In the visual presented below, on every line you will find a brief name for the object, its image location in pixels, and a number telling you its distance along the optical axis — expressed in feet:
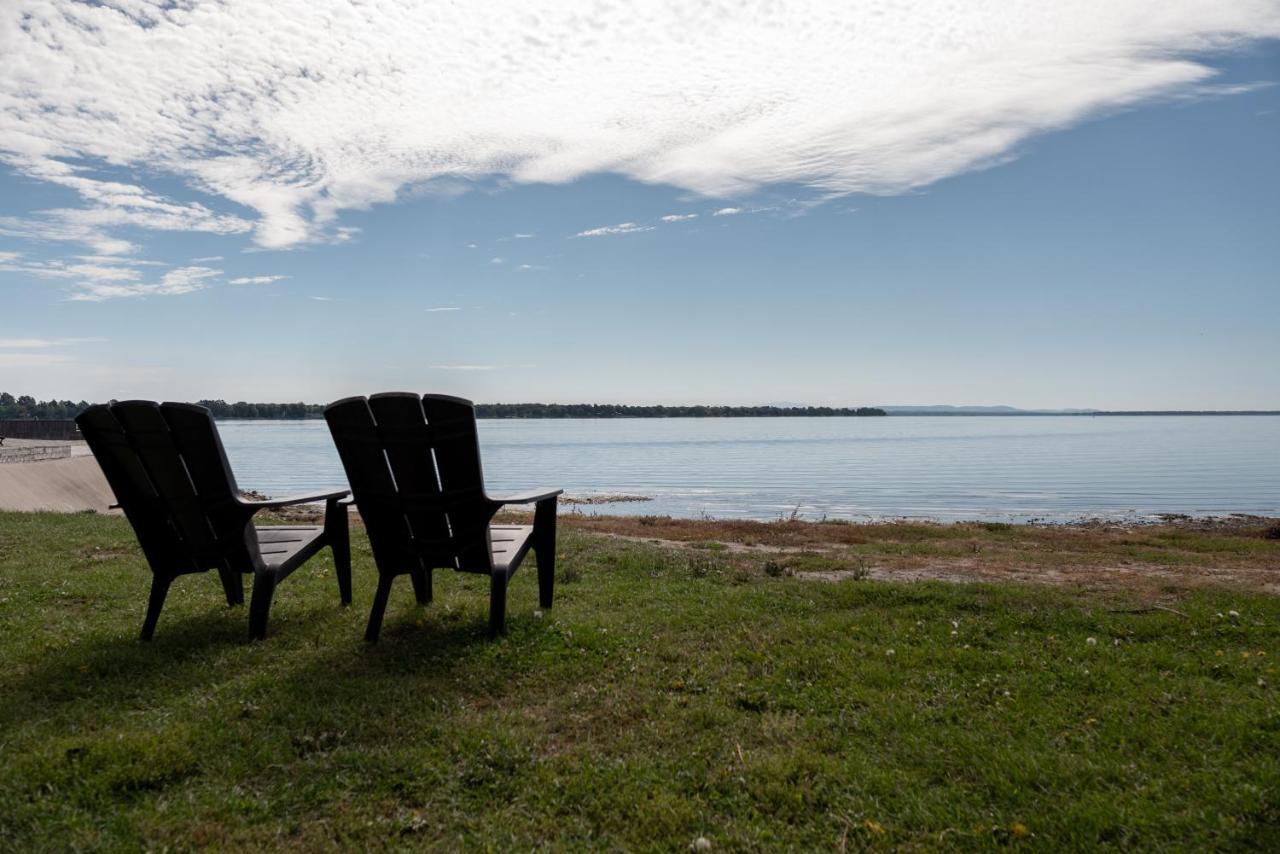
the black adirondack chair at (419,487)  17.66
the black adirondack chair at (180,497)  18.04
